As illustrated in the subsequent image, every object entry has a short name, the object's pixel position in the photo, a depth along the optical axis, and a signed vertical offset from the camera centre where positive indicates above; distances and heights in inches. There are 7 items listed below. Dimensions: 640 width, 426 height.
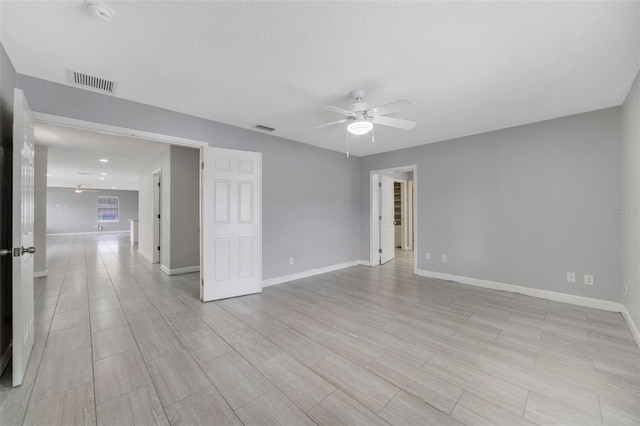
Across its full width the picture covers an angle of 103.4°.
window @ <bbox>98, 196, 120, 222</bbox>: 545.0 +11.2
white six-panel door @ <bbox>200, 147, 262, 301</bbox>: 135.0 -5.3
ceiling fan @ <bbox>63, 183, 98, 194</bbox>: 466.9 +50.4
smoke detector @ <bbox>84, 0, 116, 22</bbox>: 60.4 +50.3
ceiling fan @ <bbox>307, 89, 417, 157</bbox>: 98.4 +39.3
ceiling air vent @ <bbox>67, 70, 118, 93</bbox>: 93.5 +51.1
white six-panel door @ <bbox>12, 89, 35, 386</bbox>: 67.9 -6.5
